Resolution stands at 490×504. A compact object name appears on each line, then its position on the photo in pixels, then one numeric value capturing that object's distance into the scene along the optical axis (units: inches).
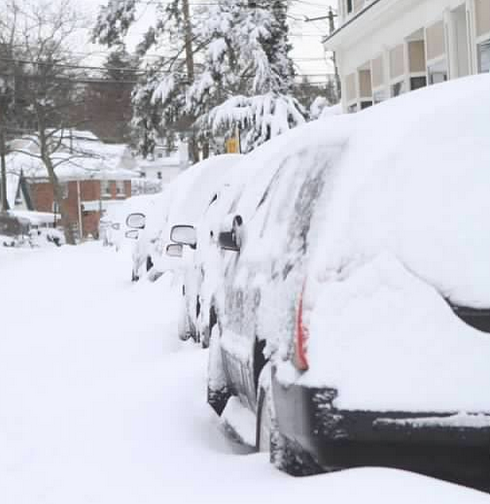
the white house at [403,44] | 799.1
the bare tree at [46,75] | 2193.7
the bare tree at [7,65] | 2155.5
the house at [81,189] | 3565.7
